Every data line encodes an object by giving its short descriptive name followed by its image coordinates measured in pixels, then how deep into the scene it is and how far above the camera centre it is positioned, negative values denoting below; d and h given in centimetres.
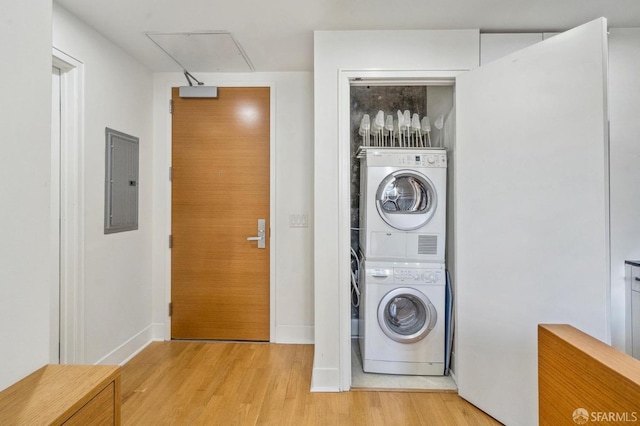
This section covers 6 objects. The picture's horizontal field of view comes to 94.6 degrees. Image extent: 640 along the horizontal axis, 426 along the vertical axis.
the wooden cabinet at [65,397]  67 -45
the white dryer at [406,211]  222 +2
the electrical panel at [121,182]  223 +25
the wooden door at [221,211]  279 +2
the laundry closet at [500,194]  150 +12
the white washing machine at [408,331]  222 -81
